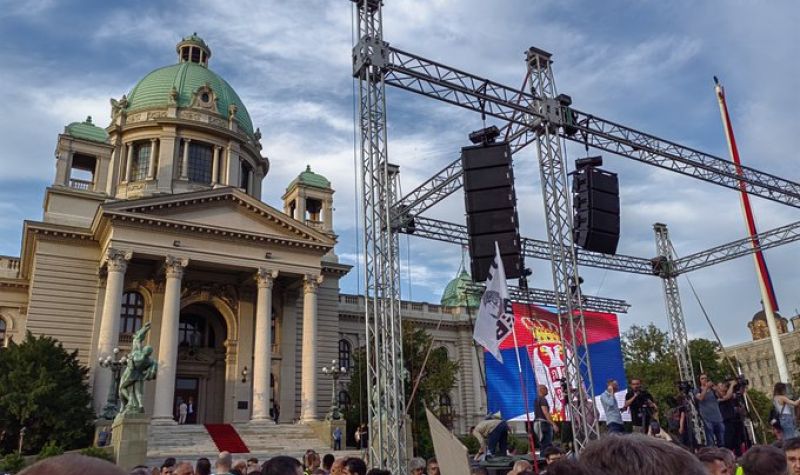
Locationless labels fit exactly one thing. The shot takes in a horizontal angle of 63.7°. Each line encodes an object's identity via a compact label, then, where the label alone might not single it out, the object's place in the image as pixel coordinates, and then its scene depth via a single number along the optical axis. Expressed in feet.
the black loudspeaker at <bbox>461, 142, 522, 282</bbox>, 47.62
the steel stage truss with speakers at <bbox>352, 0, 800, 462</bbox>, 44.73
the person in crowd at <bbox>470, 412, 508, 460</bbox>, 41.81
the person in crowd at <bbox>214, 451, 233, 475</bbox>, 21.94
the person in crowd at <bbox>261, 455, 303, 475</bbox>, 13.60
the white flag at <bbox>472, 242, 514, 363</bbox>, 38.22
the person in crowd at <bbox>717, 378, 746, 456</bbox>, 44.78
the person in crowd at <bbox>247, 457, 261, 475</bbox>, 35.81
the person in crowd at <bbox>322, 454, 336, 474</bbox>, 33.35
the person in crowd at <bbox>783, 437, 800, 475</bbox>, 14.98
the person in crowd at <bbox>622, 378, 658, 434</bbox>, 43.80
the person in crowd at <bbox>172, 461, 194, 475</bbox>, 24.13
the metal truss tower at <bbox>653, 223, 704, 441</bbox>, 87.00
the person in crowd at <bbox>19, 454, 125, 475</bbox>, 5.50
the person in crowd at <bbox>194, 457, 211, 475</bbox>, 24.19
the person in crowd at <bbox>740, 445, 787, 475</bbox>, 12.76
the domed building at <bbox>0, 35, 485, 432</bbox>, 101.30
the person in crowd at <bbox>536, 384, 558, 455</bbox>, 43.34
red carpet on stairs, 89.10
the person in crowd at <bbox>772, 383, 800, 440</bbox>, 35.88
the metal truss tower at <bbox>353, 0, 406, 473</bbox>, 45.57
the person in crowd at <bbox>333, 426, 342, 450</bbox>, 94.73
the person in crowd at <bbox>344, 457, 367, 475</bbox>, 20.94
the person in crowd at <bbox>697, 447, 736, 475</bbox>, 15.47
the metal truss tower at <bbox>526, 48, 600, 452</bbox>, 45.80
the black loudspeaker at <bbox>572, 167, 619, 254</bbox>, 54.44
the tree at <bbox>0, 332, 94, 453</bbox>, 83.51
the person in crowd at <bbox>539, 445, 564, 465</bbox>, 27.78
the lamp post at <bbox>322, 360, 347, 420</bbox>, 97.88
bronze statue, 76.48
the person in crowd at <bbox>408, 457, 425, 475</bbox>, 31.55
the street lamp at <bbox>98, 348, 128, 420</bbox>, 88.84
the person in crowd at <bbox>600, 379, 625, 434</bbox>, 41.50
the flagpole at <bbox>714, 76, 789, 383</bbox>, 93.04
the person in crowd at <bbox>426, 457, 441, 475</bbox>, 29.02
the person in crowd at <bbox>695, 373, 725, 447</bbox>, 43.16
